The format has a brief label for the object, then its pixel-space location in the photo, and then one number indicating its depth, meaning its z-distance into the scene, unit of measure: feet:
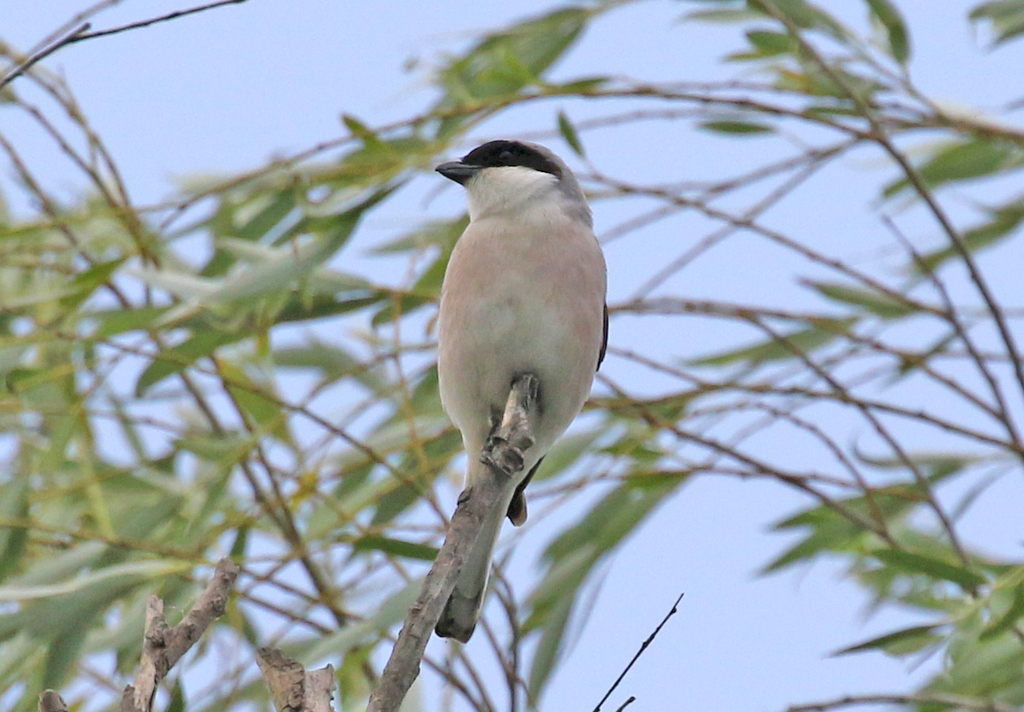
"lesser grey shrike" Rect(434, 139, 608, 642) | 18.92
